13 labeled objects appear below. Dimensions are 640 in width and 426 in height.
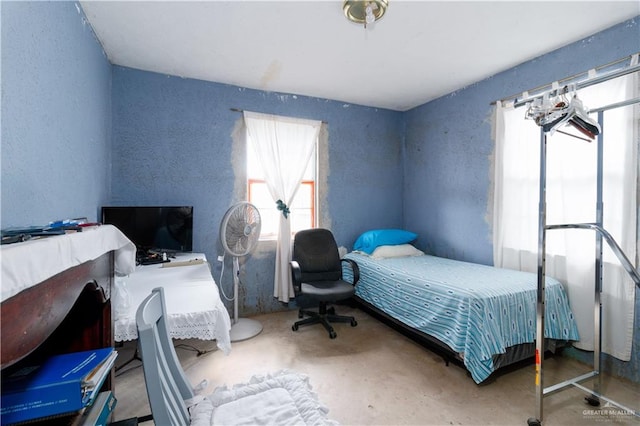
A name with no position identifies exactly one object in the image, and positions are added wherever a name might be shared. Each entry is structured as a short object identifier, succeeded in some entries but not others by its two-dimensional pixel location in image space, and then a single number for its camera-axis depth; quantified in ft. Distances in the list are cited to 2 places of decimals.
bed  6.46
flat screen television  8.05
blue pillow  11.30
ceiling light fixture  5.90
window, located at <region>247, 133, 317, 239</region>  10.97
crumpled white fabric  3.43
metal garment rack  5.38
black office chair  9.23
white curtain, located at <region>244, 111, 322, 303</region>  10.67
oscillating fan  8.79
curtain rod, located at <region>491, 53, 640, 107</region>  4.73
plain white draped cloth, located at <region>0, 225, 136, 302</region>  1.70
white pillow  10.89
